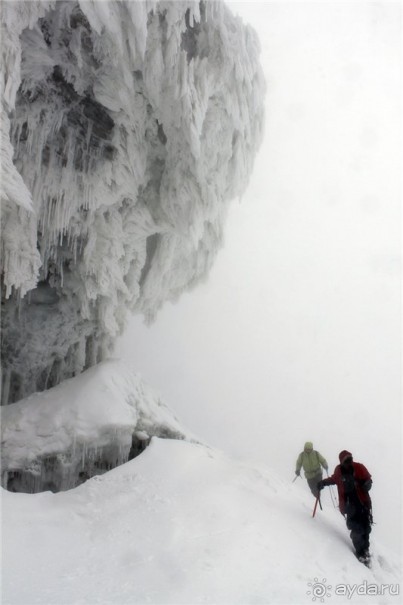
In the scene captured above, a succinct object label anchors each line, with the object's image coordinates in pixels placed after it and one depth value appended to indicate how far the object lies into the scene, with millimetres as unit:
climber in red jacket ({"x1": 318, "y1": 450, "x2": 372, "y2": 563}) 5891
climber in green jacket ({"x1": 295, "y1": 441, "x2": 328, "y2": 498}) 7777
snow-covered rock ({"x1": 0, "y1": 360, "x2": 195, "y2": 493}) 7617
